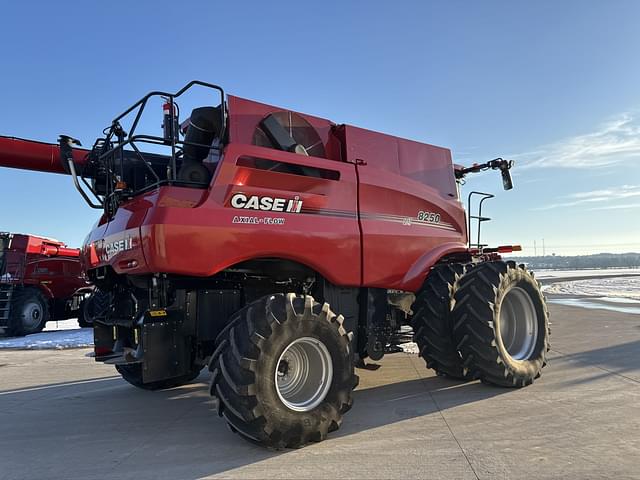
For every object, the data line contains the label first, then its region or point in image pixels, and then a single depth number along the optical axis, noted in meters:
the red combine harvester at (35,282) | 14.16
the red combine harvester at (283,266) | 4.09
